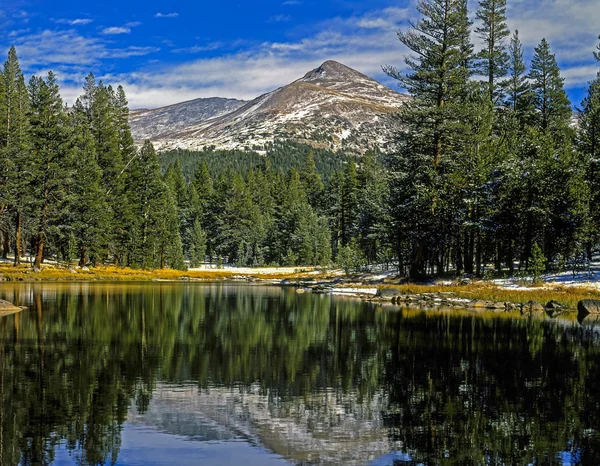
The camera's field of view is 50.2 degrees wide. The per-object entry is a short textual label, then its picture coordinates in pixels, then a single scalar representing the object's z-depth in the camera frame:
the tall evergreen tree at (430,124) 51.72
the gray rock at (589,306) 36.17
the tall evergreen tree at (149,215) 86.00
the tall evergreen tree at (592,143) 49.49
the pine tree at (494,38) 69.56
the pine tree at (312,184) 153.12
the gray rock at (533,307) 37.75
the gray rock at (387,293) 45.41
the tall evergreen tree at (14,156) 64.50
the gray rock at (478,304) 39.72
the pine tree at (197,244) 115.06
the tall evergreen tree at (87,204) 74.06
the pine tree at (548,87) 73.00
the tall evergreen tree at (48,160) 69.00
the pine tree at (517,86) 72.44
